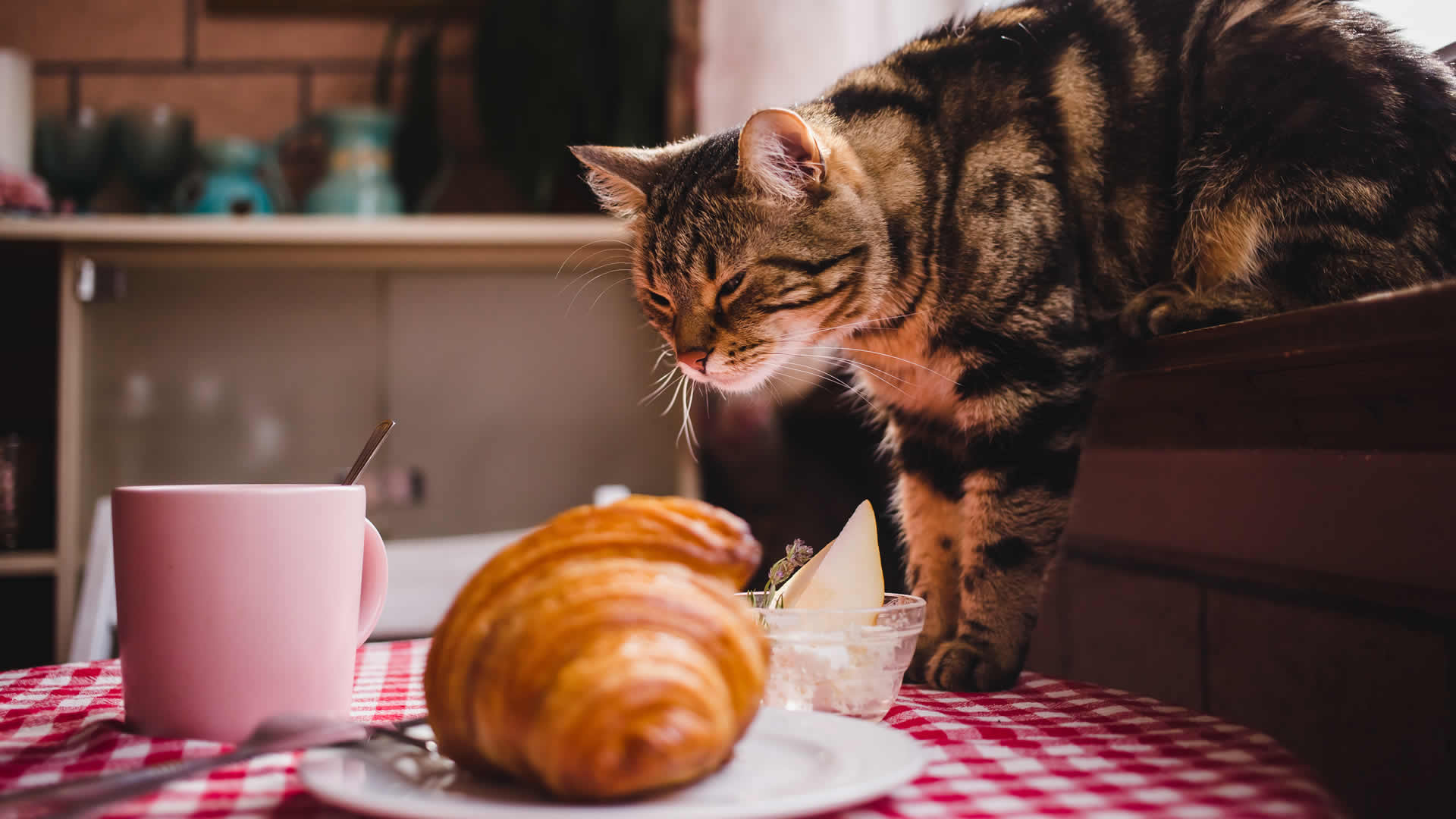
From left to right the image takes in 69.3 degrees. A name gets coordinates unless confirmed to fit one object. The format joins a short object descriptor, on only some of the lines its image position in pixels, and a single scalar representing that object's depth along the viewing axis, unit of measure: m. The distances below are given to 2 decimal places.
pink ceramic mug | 0.46
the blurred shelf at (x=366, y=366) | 1.92
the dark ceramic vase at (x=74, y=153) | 1.99
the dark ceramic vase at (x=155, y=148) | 1.98
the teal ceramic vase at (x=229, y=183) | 1.97
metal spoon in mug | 0.55
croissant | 0.35
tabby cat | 0.77
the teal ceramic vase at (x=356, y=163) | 2.00
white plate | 0.34
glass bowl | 0.55
